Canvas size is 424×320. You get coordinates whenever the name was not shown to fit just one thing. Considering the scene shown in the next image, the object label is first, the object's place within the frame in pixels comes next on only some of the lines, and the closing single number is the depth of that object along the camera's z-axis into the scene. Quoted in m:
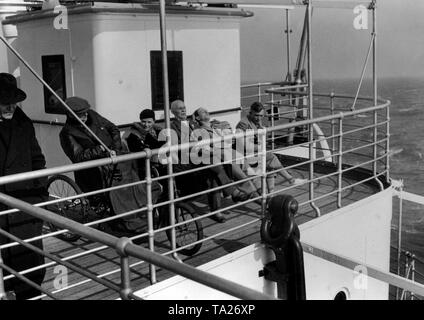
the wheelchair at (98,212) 5.60
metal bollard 5.24
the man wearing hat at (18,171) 4.32
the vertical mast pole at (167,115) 4.78
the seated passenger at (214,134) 6.61
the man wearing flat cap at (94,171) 5.59
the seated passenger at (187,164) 6.21
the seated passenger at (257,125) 7.32
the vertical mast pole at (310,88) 6.37
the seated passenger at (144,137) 6.21
